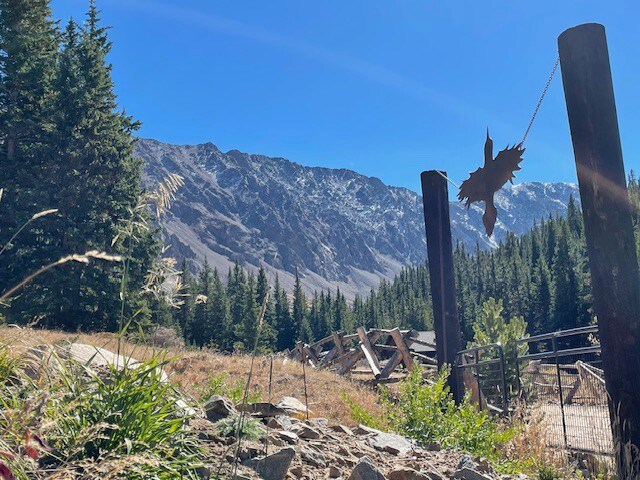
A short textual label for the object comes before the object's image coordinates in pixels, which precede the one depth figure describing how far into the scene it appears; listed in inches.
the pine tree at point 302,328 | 3669.5
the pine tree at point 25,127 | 903.1
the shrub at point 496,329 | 563.8
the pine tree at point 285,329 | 3727.9
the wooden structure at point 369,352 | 562.3
